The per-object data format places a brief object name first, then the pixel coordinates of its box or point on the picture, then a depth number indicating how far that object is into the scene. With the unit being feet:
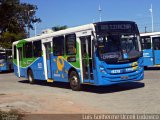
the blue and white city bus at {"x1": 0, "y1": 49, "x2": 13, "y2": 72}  79.47
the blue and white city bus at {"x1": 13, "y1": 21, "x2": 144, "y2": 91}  33.01
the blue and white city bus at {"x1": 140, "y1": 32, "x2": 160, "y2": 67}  56.50
